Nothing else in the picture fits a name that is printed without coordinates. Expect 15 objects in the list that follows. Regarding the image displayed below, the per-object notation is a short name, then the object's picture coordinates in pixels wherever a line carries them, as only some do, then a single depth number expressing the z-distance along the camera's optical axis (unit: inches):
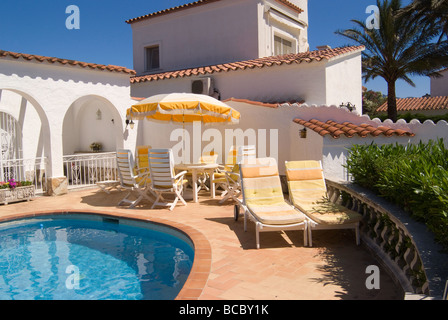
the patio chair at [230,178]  385.8
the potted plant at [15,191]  414.6
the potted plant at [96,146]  634.8
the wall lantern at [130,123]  548.4
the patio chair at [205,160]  462.0
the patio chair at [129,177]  394.3
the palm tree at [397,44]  709.3
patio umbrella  372.2
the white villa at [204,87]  424.8
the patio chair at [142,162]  424.0
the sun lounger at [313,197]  247.6
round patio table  398.0
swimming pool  213.5
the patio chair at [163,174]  370.9
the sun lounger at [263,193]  258.7
